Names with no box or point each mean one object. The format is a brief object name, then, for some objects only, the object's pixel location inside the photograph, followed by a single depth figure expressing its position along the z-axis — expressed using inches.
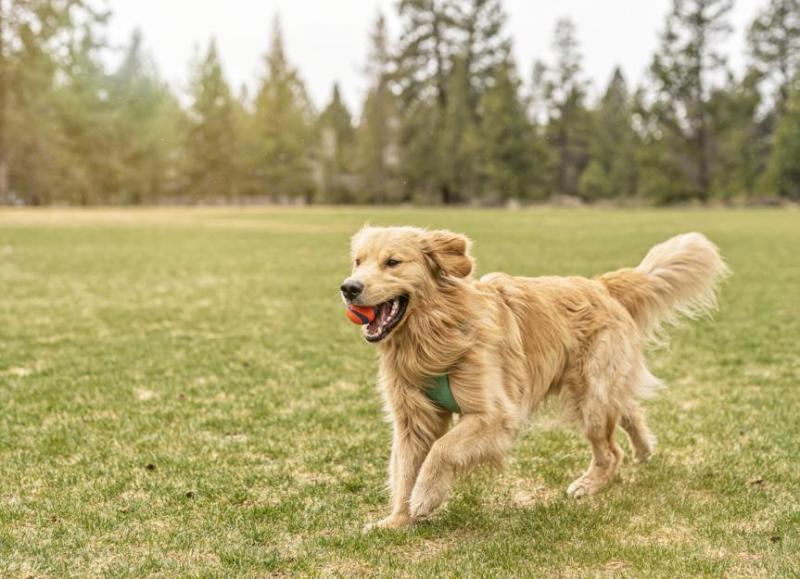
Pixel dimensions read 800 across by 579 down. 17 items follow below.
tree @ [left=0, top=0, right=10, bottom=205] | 2131.0
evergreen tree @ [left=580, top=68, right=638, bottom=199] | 2687.0
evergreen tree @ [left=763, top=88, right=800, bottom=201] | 2123.5
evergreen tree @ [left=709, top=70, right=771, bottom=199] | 2327.8
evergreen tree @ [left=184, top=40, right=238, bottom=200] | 2928.2
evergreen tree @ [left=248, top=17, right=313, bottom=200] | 2972.4
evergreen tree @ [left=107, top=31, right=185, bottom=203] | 2947.8
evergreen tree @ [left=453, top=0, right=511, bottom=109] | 2630.4
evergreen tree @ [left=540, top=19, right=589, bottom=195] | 2714.1
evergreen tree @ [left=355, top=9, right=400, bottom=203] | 2647.6
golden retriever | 164.6
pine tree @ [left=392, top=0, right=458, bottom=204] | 2610.7
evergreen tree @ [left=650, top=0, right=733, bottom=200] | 2342.5
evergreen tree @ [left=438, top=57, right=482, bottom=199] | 2516.0
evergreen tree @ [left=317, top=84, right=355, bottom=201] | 2925.7
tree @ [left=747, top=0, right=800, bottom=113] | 2345.0
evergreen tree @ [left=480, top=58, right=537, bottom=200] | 2380.7
